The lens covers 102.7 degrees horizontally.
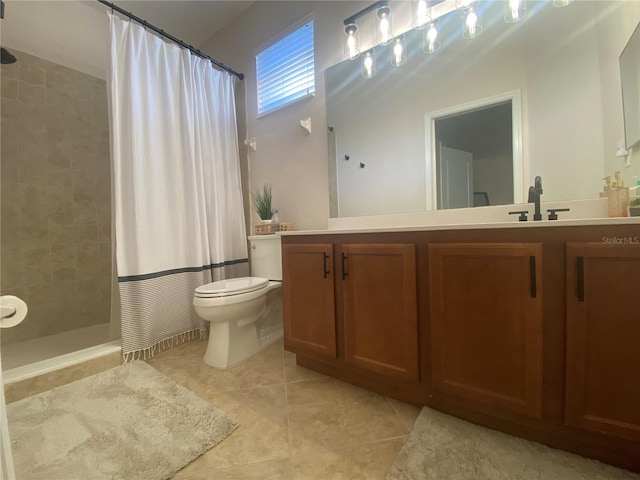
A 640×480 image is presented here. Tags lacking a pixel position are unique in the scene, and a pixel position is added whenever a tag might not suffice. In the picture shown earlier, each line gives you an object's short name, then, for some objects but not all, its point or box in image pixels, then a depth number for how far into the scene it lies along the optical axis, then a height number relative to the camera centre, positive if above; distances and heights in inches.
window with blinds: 79.8 +54.9
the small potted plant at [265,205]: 84.1 +10.5
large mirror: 45.3 +25.0
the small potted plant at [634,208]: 35.6 +2.1
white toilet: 59.3 -17.5
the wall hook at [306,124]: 79.1 +34.1
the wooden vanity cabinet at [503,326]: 30.7 -14.2
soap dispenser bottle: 39.2 +3.8
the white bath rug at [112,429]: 35.1 -30.5
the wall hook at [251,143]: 94.7 +34.5
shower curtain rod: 63.9 +58.3
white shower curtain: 64.5 +15.8
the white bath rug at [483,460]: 32.3 -31.2
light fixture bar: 62.0 +55.9
